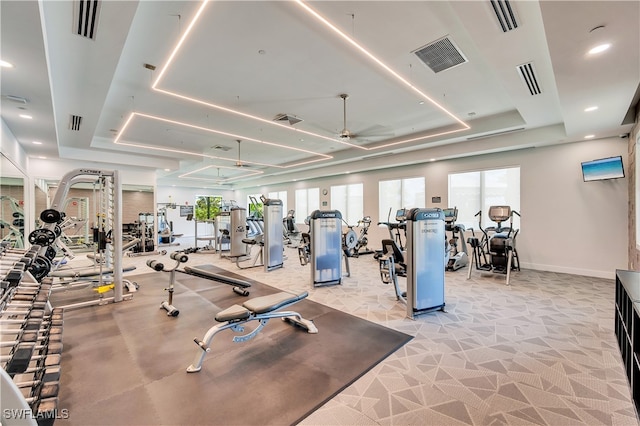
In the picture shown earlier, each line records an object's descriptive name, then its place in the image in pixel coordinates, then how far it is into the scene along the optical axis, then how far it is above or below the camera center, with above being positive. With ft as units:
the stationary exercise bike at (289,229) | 38.29 -2.27
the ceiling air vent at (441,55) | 11.40 +7.00
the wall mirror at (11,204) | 18.19 +0.81
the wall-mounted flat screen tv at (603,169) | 17.75 +2.80
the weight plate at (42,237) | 12.14 -1.02
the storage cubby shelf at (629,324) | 6.37 -3.08
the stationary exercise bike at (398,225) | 14.56 -1.00
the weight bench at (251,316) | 8.41 -3.48
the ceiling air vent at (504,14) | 8.16 +6.17
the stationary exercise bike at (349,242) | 19.61 -2.18
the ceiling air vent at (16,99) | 12.87 +5.58
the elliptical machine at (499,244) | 18.99 -2.35
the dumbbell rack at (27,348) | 3.26 -2.39
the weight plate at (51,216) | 12.35 -0.07
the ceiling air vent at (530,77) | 11.64 +6.14
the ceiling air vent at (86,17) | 8.16 +6.28
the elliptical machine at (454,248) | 21.52 -3.13
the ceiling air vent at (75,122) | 17.60 +6.26
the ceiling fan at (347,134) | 16.62 +5.17
